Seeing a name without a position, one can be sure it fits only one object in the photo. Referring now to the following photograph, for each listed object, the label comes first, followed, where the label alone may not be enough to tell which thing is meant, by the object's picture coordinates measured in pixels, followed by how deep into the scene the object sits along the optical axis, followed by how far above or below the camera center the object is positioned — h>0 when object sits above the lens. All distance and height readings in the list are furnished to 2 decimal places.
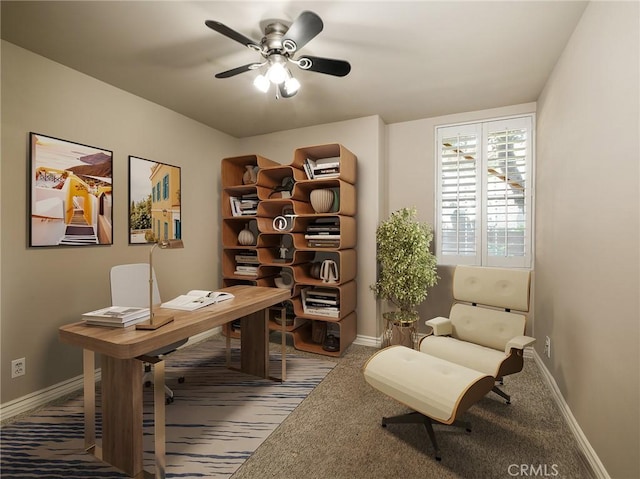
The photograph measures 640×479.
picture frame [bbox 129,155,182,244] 2.85 +0.35
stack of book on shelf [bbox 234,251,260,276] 3.62 -0.34
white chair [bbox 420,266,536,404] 2.03 -0.70
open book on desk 1.96 -0.44
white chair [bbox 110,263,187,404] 2.25 -0.43
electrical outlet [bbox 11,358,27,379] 2.10 -0.92
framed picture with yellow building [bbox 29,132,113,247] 2.20 +0.34
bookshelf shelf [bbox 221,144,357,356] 3.14 +0.01
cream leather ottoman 1.57 -0.83
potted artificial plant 2.90 -0.31
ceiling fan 1.71 +1.10
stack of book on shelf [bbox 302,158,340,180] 3.14 +0.70
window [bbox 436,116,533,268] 3.06 +0.45
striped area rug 1.63 -1.24
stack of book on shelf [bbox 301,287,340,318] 3.14 -0.69
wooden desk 1.44 -0.74
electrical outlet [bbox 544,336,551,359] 2.43 -0.90
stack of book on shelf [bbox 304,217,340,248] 3.14 +0.03
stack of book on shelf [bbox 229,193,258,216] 3.63 +0.38
